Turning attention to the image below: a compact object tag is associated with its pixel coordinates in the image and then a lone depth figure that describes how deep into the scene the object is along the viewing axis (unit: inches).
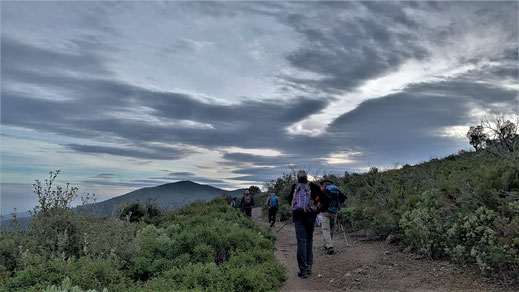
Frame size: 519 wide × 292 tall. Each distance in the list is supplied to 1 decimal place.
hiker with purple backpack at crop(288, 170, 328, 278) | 295.4
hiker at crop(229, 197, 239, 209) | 890.1
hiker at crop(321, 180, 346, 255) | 386.0
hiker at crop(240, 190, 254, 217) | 740.6
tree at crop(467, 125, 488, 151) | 1160.8
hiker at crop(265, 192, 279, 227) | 706.4
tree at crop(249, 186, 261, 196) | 2122.3
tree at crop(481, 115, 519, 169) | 350.5
